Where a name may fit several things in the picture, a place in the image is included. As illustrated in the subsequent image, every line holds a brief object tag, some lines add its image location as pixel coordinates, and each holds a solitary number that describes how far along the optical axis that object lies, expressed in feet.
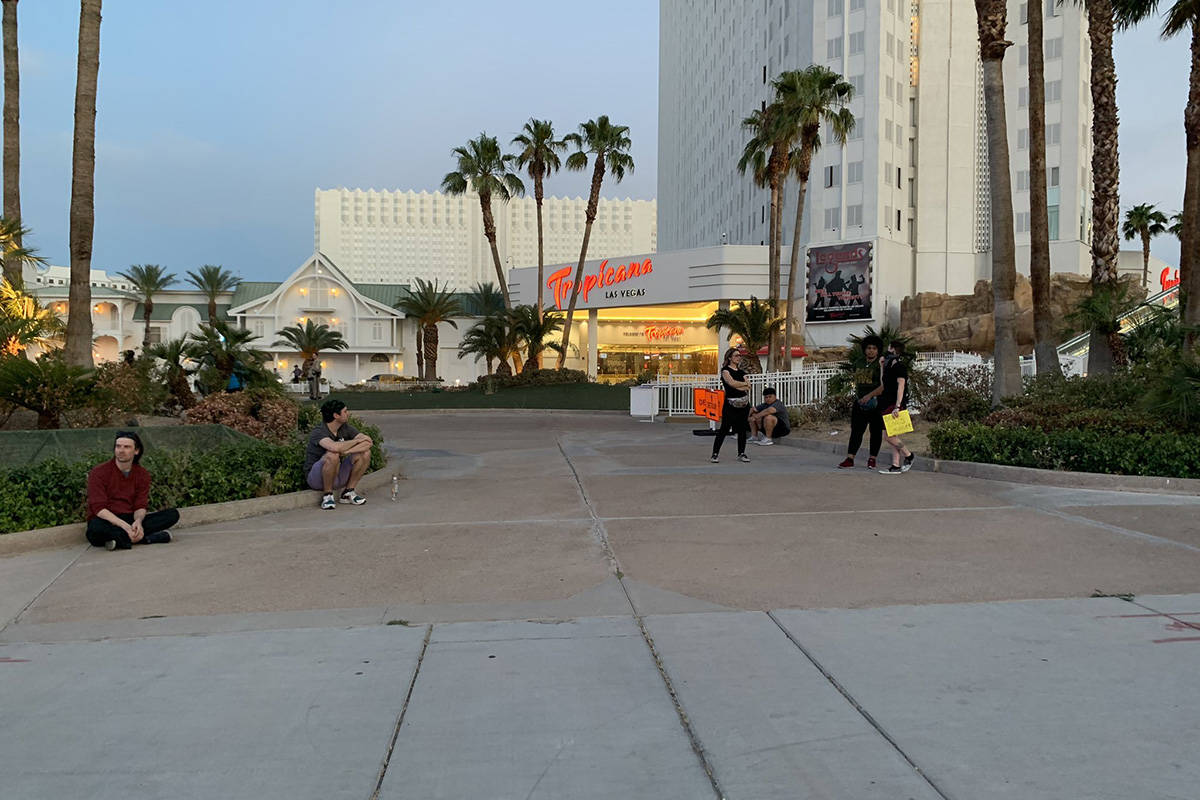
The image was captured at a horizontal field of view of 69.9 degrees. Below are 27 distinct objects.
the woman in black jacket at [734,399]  39.40
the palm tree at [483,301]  176.76
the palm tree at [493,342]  132.05
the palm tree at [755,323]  111.45
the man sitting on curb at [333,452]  29.01
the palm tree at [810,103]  94.43
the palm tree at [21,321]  42.17
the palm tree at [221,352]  49.44
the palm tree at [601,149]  136.67
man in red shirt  22.57
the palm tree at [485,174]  139.64
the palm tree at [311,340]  166.09
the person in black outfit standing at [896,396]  35.63
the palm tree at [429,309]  160.15
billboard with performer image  143.95
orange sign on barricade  68.54
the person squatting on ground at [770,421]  52.65
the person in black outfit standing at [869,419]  36.70
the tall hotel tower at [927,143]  147.33
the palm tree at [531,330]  131.54
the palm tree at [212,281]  186.50
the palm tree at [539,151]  137.49
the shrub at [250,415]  41.78
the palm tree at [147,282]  181.27
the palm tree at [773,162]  98.57
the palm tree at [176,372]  51.29
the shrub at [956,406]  48.60
